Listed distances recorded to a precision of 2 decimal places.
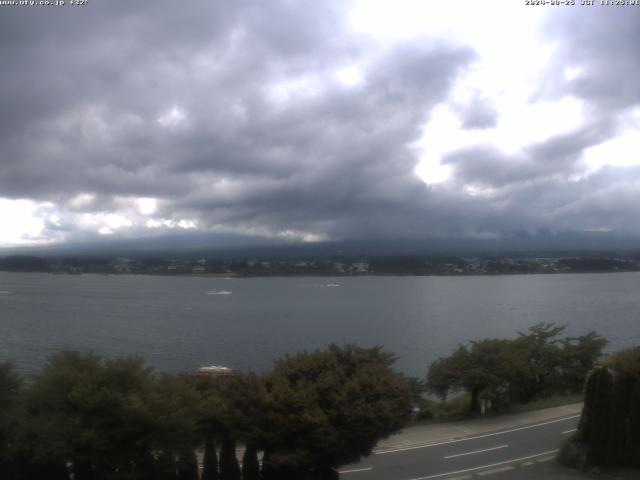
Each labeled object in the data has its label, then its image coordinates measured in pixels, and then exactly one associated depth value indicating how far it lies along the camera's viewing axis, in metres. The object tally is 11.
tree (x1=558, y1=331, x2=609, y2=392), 33.75
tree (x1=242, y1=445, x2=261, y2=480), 14.73
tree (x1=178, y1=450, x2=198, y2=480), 13.61
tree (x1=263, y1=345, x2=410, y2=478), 13.99
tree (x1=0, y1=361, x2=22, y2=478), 12.75
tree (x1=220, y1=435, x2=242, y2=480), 14.42
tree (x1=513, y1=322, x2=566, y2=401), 32.03
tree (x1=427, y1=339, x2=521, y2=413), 28.08
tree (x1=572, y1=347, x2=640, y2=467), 16.52
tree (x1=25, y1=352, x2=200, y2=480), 12.40
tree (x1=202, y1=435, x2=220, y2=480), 14.41
